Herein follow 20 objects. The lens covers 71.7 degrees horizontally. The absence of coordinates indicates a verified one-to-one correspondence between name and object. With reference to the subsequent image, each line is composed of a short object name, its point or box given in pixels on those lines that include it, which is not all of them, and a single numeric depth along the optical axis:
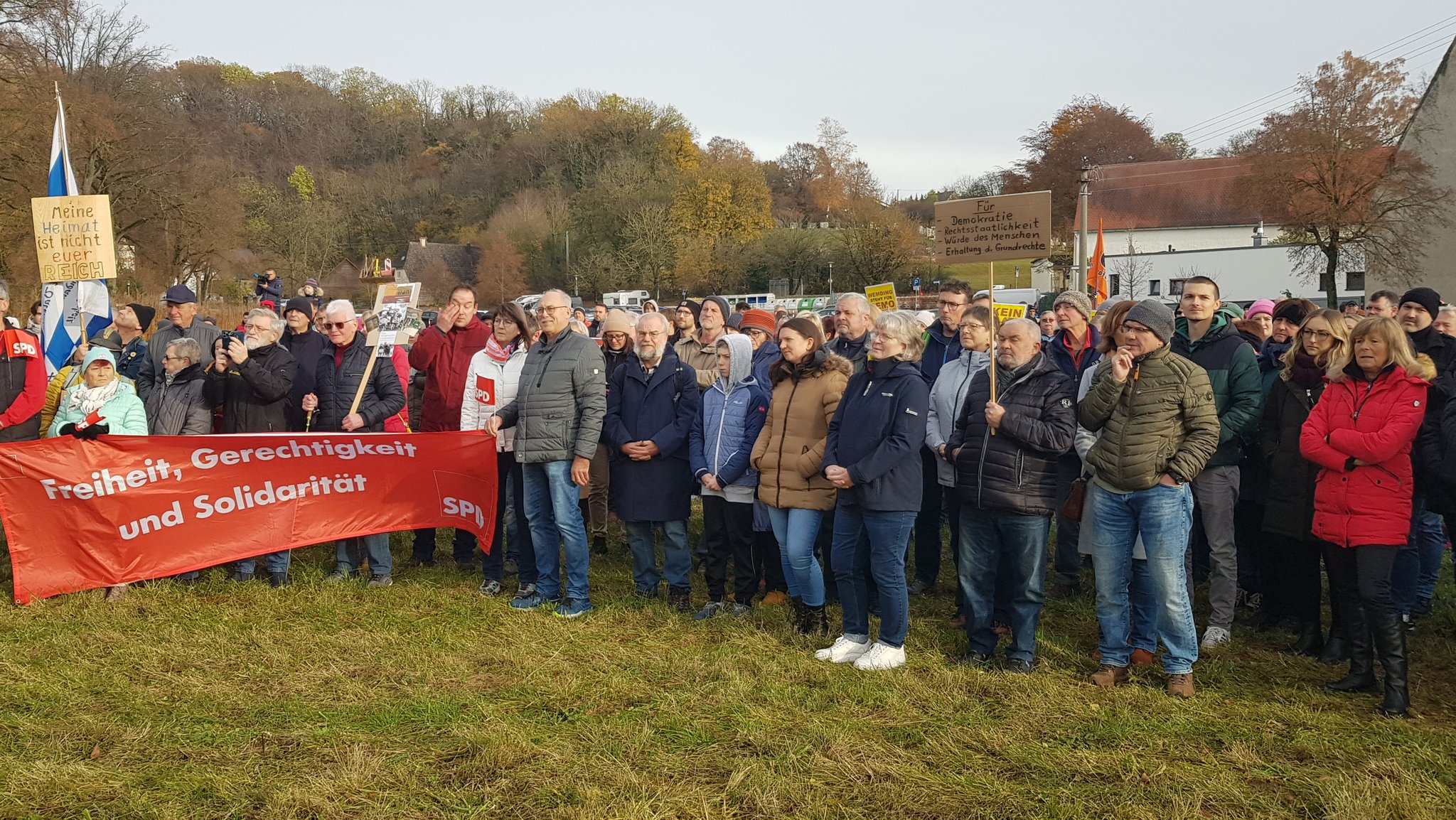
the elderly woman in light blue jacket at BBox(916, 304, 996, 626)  6.56
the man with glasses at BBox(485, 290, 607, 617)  6.81
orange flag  16.55
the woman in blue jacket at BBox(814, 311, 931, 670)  5.56
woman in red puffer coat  4.97
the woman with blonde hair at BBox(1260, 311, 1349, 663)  5.73
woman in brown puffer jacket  6.00
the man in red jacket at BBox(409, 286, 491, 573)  8.07
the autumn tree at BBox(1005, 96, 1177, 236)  56.50
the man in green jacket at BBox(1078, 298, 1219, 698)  5.20
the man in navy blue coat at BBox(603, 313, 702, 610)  6.83
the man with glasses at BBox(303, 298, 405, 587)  7.63
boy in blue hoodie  6.60
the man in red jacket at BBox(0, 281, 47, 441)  8.09
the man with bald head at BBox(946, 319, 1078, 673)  5.48
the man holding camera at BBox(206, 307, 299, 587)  7.47
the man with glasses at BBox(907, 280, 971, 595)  7.57
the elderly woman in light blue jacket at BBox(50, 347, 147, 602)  7.14
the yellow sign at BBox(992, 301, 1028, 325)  9.51
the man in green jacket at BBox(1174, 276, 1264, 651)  5.98
